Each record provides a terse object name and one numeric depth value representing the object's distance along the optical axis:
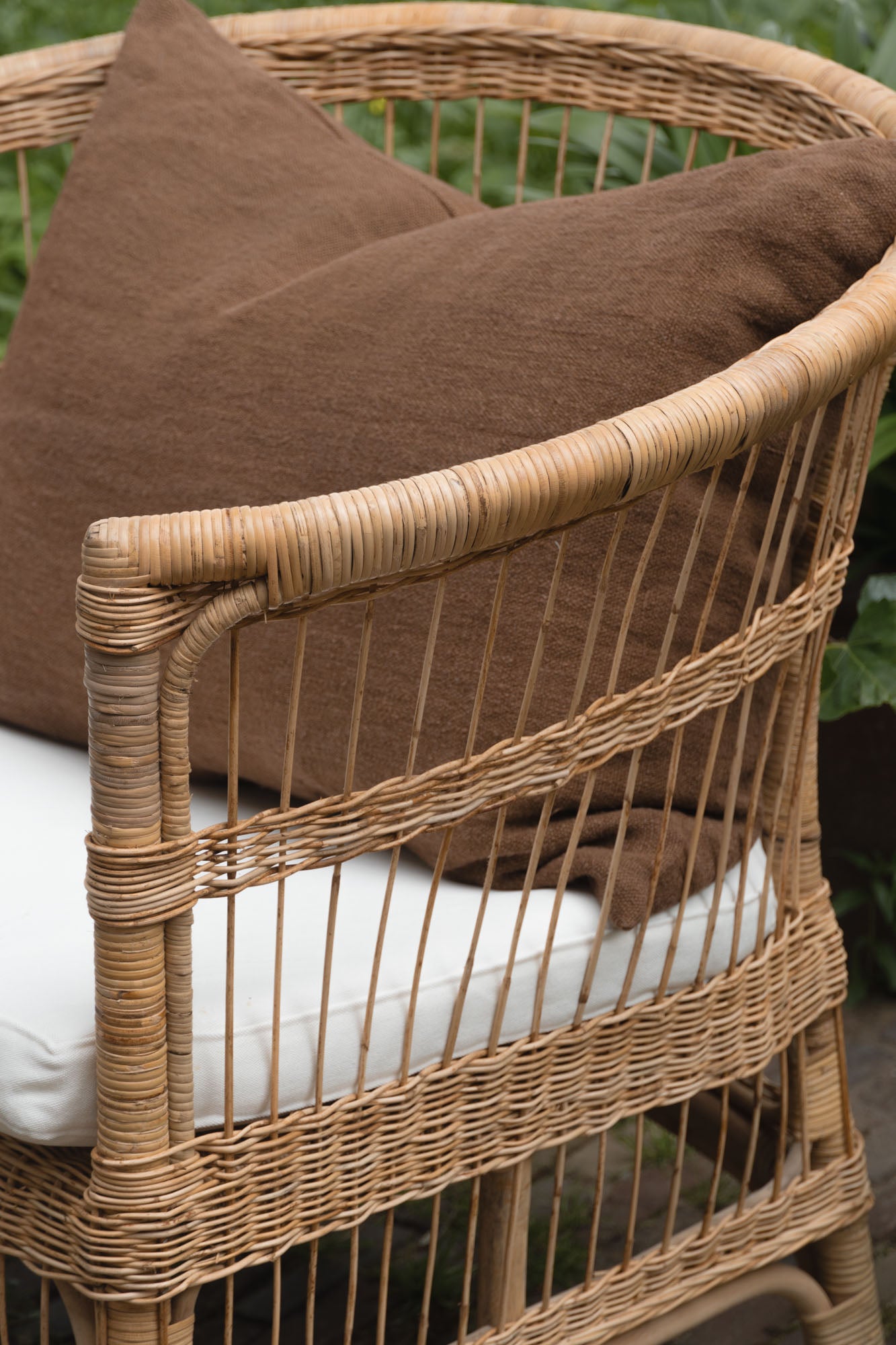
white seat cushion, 1.81
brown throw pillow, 1.95
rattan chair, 1.73
